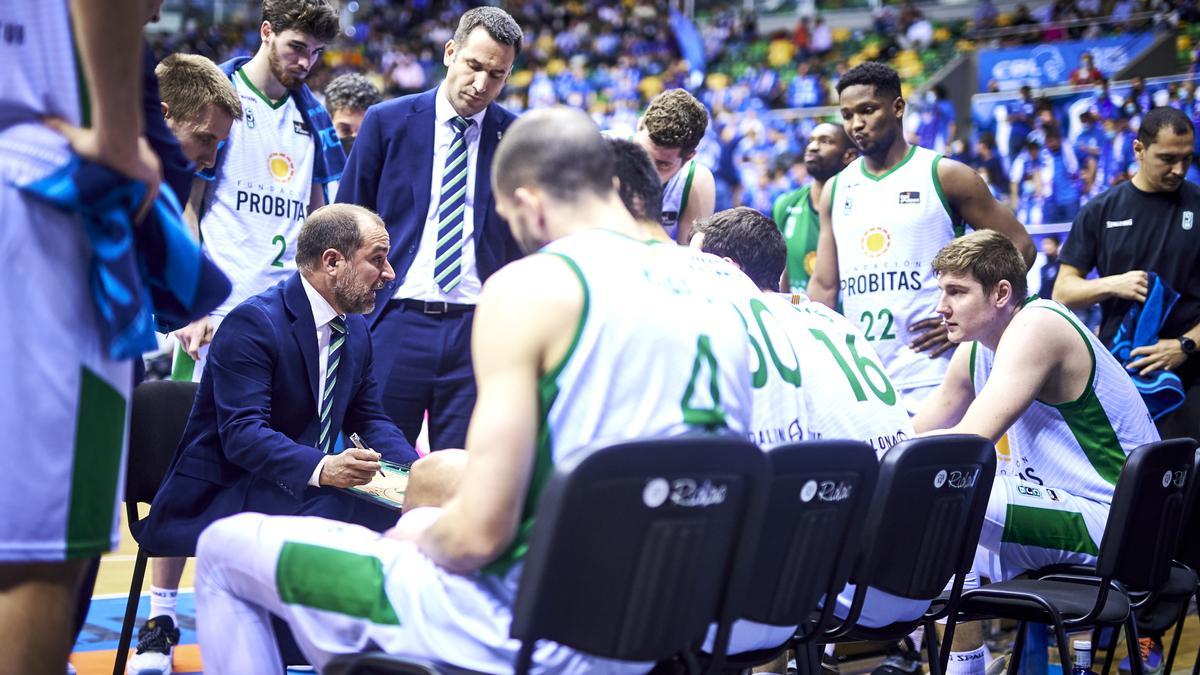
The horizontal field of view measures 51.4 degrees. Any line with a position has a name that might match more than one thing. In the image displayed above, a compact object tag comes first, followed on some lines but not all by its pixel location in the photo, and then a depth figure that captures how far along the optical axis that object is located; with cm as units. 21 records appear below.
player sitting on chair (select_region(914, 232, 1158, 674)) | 353
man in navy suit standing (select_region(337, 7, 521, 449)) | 396
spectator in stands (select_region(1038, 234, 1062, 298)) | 686
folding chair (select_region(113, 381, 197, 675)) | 356
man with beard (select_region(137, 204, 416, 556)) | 315
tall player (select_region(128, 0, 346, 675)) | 434
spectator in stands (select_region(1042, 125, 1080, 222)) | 1158
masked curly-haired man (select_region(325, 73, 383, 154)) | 588
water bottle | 399
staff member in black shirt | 478
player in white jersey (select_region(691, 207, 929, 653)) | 289
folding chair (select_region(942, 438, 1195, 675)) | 307
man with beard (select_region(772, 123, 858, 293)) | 598
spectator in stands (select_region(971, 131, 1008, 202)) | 1300
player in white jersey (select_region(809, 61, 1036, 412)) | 468
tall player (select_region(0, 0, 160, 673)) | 171
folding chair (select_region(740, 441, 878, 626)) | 236
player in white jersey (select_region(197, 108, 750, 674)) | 191
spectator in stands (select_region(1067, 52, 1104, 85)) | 1454
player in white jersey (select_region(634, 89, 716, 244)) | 451
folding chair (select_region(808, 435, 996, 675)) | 269
